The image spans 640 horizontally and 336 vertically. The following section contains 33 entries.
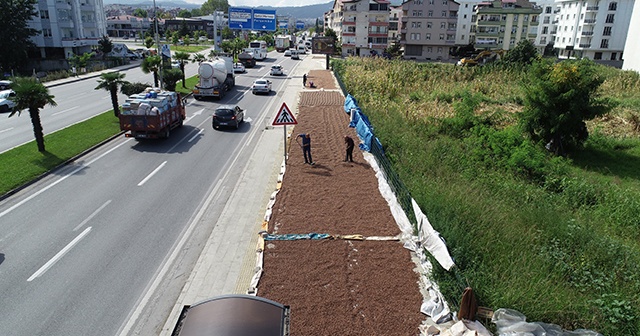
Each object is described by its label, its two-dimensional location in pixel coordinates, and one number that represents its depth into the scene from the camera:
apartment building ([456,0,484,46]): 91.56
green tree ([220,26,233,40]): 112.30
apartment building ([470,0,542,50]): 85.19
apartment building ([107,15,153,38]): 144.00
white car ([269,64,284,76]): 54.66
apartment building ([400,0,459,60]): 84.19
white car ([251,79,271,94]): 39.20
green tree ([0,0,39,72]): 50.72
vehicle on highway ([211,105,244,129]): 24.94
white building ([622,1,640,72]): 57.16
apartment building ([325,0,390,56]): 89.25
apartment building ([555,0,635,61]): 70.31
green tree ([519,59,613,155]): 21.27
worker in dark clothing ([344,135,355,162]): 17.39
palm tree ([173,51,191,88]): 39.66
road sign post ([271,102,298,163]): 16.72
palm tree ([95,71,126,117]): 24.87
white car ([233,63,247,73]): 56.83
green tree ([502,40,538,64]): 60.75
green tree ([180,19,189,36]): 131.15
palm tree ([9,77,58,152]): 17.89
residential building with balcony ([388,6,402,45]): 106.44
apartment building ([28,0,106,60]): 63.78
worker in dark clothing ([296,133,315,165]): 17.23
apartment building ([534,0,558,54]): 88.50
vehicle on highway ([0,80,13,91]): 34.81
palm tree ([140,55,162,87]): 32.50
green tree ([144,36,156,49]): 86.78
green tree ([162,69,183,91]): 33.53
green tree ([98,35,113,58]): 71.56
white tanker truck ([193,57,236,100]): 34.28
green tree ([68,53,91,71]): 53.09
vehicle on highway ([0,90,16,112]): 29.00
